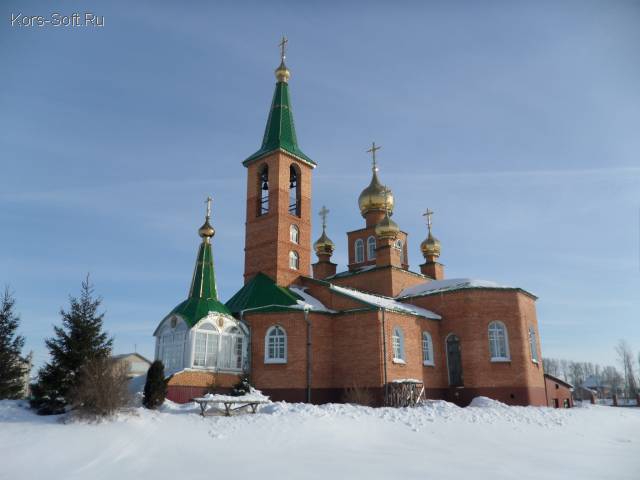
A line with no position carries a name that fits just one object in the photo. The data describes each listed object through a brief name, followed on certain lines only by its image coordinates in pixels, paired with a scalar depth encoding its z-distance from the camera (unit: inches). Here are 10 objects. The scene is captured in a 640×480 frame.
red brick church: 750.5
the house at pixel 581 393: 2253.0
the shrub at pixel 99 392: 457.7
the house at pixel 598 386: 2726.4
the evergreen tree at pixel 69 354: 502.3
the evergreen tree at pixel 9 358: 650.8
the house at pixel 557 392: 912.3
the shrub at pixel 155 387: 551.5
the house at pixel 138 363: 2052.9
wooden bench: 519.9
